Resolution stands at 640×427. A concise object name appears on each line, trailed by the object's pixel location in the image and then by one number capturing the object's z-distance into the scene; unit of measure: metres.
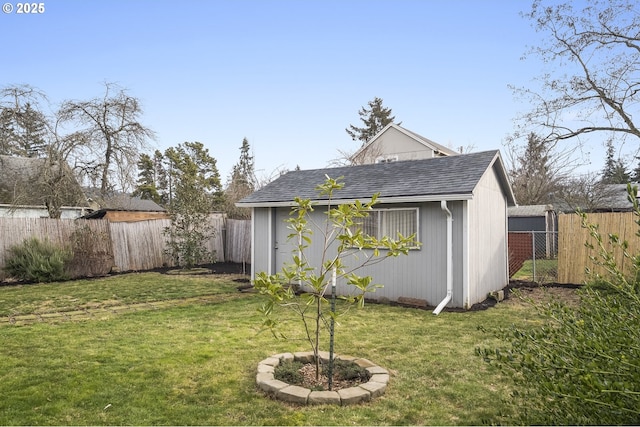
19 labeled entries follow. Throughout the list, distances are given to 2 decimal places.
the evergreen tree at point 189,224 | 13.77
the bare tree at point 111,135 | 15.71
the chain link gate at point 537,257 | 11.58
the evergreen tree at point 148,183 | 38.59
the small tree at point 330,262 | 3.47
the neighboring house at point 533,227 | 16.38
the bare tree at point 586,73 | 13.73
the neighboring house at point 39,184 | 14.33
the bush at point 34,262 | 11.15
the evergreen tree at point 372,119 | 37.91
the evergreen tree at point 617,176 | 26.31
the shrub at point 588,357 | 1.77
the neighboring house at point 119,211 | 16.25
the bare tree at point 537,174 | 24.91
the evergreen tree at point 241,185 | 18.83
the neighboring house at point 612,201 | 21.52
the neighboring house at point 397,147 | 21.68
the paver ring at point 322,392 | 3.47
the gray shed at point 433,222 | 7.80
